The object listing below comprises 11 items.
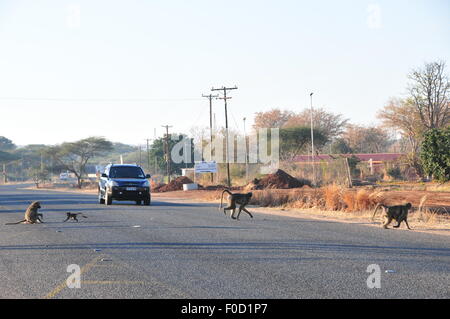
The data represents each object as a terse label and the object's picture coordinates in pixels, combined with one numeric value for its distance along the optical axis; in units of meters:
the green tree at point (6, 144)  178.90
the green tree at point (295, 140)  85.88
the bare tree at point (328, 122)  123.31
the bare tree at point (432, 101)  76.25
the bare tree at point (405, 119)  80.00
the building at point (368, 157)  85.38
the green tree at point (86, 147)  106.00
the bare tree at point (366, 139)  120.44
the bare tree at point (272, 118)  131.00
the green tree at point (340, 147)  111.88
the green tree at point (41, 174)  117.06
